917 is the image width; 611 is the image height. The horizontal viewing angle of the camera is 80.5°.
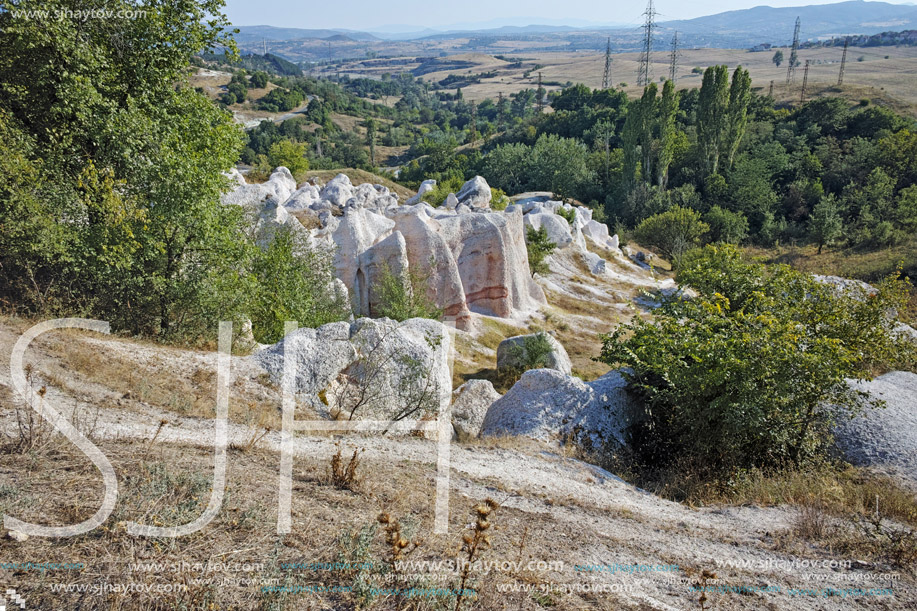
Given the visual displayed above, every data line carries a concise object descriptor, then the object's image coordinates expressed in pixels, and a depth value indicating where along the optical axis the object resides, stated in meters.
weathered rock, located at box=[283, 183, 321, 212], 35.53
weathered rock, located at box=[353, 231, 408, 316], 25.16
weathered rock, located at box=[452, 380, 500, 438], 14.57
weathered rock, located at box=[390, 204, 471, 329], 26.97
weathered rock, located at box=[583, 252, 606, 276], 42.78
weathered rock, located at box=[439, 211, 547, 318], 30.27
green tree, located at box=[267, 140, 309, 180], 63.00
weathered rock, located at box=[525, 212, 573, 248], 43.22
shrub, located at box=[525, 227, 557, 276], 37.41
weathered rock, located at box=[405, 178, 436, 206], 55.63
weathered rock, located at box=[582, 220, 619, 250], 50.59
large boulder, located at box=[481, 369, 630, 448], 12.33
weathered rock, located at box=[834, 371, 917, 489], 10.86
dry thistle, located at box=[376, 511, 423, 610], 4.25
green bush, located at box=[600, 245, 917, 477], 9.88
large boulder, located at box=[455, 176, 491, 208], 50.06
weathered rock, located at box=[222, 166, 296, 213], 25.20
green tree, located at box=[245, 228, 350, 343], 16.58
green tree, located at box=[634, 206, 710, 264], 49.81
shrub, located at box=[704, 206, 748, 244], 53.06
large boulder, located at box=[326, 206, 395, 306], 25.50
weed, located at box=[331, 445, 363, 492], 6.67
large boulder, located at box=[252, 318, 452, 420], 12.40
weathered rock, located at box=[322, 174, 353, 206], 42.38
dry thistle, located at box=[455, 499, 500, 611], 4.13
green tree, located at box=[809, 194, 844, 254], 46.56
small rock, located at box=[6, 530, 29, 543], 4.28
